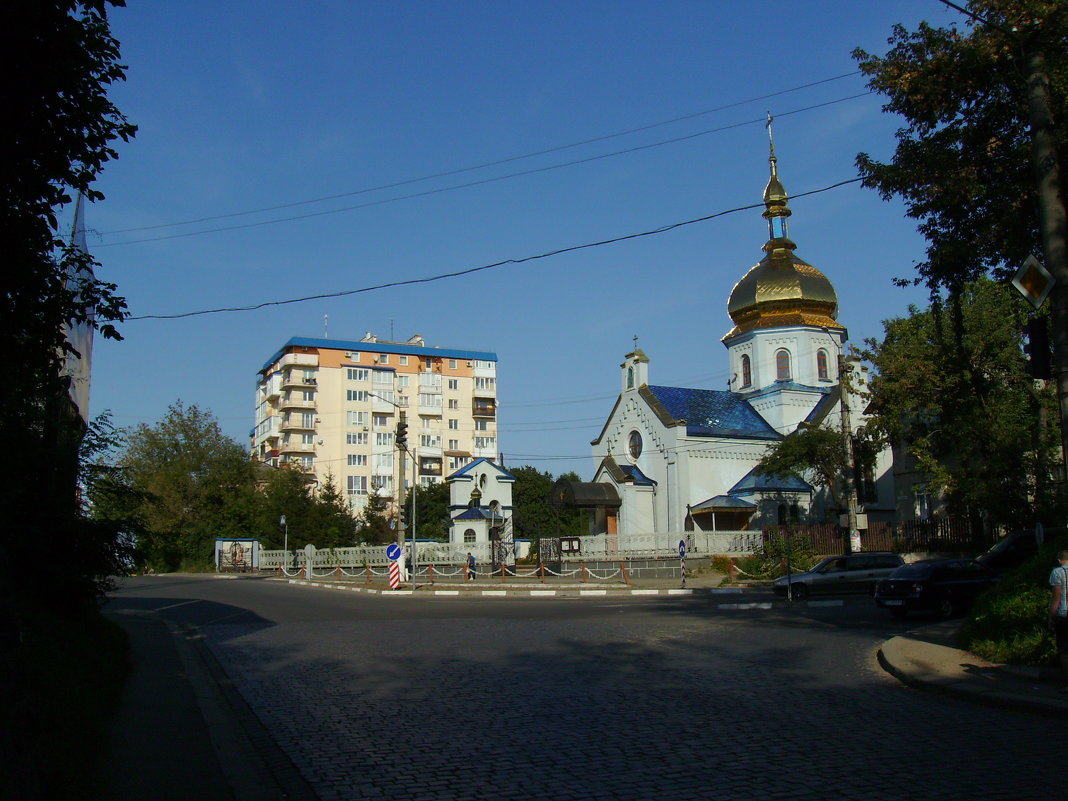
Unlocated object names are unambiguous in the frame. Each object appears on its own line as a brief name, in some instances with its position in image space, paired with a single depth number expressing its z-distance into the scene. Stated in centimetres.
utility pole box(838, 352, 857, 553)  3256
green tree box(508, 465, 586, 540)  7275
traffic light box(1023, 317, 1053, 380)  1034
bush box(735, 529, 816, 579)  3628
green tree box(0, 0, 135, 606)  721
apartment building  8731
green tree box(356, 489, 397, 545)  5788
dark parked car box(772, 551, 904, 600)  2669
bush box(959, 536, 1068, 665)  1077
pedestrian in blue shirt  932
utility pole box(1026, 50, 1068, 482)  1080
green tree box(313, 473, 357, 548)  5619
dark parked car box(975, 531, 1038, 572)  2158
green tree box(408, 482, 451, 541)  6286
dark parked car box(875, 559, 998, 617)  1830
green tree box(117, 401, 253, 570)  6462
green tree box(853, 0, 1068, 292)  1412
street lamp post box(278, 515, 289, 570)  5056
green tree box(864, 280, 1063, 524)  3075
